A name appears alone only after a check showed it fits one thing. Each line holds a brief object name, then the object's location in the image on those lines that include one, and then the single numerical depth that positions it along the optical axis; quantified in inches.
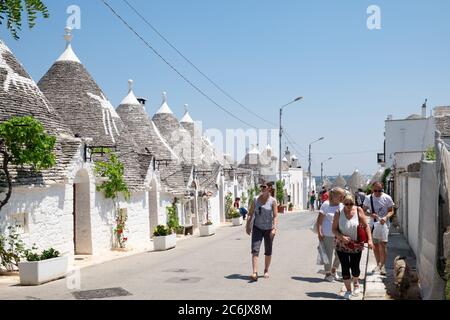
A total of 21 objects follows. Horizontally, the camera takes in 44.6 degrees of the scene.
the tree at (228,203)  1465.7
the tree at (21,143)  465.4
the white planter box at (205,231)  971.9
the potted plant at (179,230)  970.4
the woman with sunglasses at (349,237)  338.3
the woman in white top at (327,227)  409.4
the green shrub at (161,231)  715.4
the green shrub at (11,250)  473.7
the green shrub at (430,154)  648.9
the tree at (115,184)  703.7
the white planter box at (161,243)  704.4
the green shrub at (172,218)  941.2
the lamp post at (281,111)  1459.6
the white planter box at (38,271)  425.4
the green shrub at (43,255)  443.5
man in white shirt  426.6
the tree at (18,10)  242.8
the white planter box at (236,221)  1290.5
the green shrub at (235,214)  1331.2
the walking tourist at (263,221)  420.5
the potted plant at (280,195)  1854.1
